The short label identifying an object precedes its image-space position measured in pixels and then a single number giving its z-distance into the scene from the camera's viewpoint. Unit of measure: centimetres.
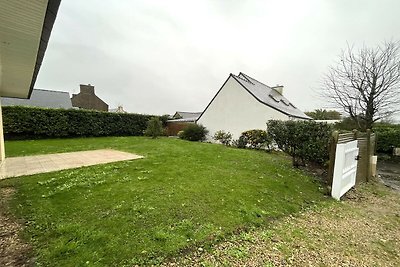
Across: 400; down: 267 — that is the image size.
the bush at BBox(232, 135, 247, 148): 1314
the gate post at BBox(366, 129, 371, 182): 753
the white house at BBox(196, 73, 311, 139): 1427
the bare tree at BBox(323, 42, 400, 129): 1218
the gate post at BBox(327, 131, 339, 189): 534
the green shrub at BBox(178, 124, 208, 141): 1650
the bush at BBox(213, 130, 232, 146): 1479
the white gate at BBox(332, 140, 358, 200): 526
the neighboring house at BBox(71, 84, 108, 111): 3269
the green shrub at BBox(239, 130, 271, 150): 1224
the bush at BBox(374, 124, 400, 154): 1371
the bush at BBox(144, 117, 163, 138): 1659
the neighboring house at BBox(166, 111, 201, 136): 2138
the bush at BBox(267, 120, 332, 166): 657
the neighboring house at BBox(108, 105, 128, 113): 3304
